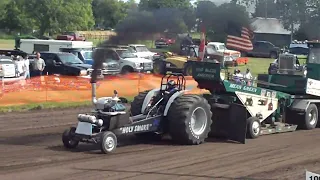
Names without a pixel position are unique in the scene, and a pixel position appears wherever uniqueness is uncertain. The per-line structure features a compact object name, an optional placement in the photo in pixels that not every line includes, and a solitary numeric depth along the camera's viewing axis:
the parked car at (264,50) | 54.46
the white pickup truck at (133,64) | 32.84
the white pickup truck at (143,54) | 34.95
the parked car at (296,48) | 42.92
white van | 35.03
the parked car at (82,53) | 31.99
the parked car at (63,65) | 28.58
